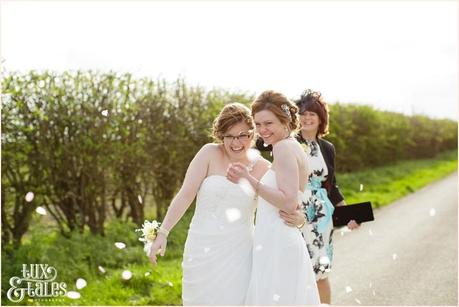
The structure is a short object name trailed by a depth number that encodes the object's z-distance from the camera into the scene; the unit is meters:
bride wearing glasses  4.16
